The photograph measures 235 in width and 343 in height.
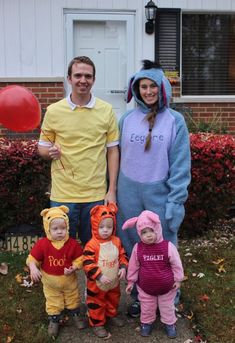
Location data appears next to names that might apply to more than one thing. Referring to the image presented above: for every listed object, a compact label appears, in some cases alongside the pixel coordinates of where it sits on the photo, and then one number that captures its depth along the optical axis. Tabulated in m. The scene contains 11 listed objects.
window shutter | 7.59
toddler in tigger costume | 3.13
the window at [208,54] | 7.99
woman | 3.26
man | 3.23
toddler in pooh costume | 3.14
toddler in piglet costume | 3.13
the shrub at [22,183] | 4.70
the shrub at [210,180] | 4.95
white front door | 7.56
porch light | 7.35
